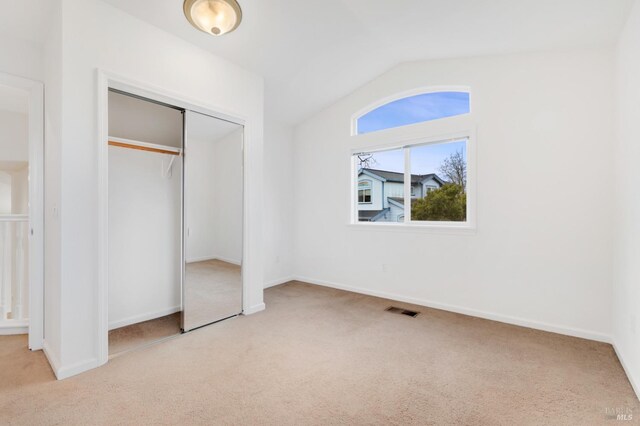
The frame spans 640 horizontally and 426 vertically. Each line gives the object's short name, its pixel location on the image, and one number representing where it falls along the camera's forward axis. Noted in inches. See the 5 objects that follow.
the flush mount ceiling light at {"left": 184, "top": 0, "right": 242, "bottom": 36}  91.5
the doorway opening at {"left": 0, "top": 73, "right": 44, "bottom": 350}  103.3
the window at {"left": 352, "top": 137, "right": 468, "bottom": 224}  143.7
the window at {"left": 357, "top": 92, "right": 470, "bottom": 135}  141.7
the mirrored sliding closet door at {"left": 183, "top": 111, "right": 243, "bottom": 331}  116.9
